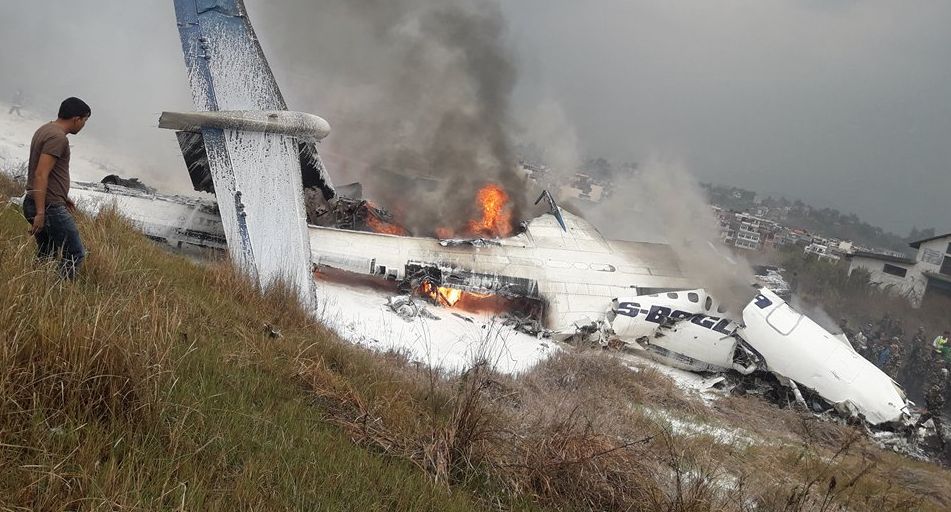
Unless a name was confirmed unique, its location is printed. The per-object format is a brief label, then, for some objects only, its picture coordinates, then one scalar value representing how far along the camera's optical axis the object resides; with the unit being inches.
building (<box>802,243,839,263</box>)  2321.6
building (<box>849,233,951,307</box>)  1435.8
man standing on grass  178.5
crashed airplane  390.0
